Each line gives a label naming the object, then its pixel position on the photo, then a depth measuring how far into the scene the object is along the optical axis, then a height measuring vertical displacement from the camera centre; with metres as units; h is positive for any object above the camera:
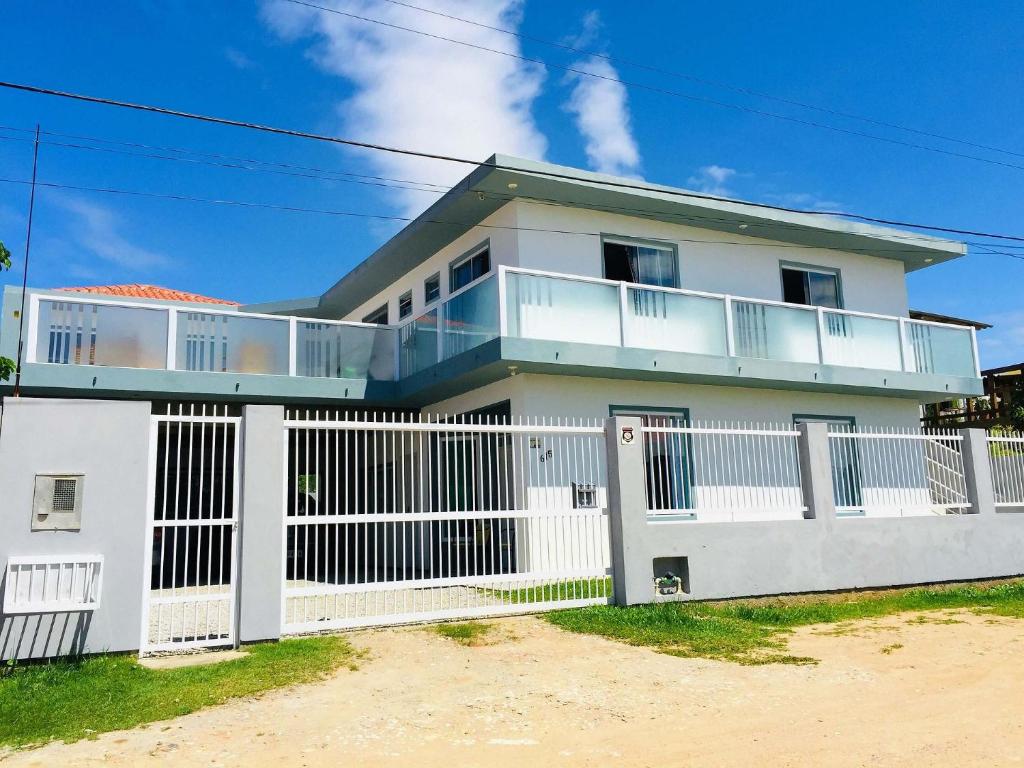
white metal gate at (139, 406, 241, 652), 7.31 -0.62
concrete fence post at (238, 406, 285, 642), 7.60 +0.05
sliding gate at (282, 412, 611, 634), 8.29 -0.33
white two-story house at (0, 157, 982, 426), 13.20 +3.22
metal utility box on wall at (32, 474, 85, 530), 7.06 +0.28
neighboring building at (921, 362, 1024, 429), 19.36 +2.40
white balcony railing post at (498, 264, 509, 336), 12.33 +3.12
